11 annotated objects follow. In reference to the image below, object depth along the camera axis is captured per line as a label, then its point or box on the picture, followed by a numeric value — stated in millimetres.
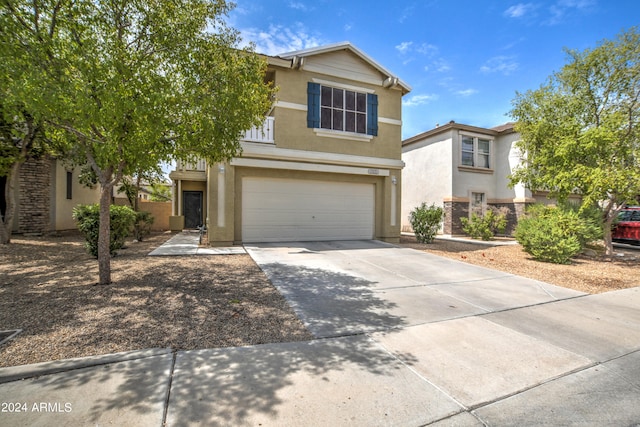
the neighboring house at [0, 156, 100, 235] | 11961
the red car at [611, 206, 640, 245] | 13145
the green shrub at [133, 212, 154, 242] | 11391
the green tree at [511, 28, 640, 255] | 8547
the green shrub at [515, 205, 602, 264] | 8617
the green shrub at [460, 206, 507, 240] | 14406
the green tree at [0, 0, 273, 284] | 4059
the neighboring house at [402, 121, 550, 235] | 16016
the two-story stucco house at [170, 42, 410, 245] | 10391
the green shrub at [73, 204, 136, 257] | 7137
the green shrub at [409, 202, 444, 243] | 11820
